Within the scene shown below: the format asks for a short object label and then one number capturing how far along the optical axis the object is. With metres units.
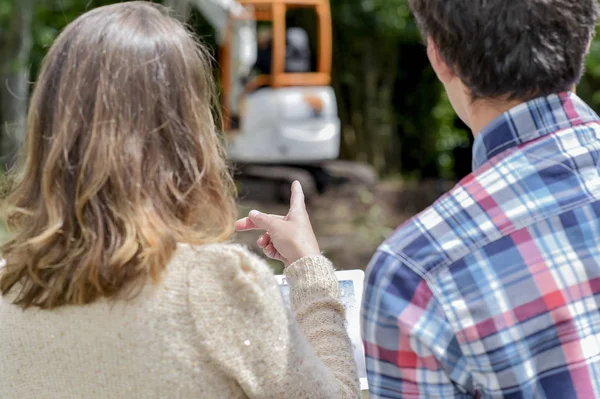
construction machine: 10.88
